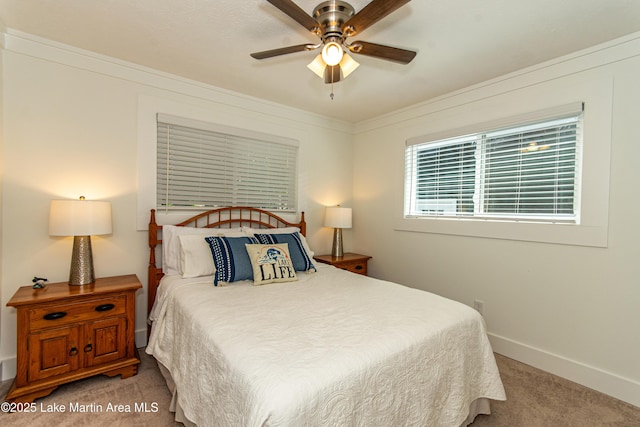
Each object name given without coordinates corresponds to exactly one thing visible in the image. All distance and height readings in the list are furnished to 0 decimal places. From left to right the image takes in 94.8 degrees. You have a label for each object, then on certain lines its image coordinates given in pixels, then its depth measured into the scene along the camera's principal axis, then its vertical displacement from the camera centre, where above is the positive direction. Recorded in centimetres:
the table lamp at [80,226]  202 -17
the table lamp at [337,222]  355 -18
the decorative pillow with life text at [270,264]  231 -47
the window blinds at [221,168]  275 +39
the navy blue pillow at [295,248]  263 -39
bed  109 -63
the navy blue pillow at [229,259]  226 -43
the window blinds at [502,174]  233 +35
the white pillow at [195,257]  236 -43
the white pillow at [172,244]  246 -35
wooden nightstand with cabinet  184 -90
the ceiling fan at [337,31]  144 +94
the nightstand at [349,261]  342 -64
